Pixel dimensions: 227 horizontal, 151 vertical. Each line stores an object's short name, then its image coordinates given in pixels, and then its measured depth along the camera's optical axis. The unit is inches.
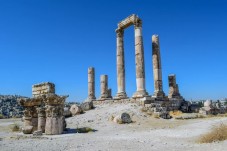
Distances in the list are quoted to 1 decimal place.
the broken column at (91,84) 1439.0
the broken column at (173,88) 1236.3
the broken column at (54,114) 600.2
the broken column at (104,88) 1327.5
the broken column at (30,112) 671.8
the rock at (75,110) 999.6
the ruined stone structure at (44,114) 603.8
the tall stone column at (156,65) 1147.9
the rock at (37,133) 583.6
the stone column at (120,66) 1188.1
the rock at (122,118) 747.4
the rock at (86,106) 1073.1
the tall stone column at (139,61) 1078.4
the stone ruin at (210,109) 1031.7
